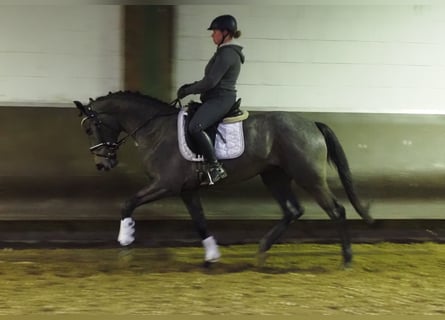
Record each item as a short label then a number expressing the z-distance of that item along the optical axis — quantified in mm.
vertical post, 15039
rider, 12437
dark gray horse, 12953
